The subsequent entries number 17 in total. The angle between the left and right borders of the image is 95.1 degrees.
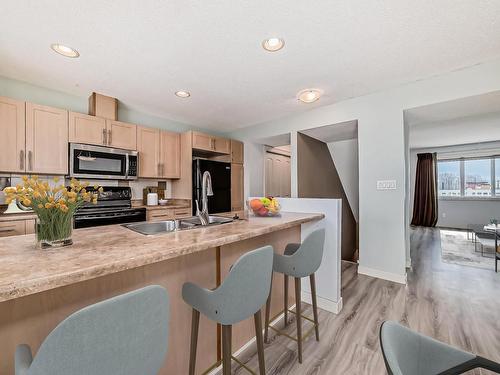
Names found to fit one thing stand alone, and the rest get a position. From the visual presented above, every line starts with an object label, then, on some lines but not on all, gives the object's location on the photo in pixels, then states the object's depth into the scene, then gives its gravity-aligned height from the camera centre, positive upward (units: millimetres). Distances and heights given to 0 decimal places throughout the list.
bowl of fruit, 1983 -159
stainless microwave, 2841 +366
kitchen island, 704 -387
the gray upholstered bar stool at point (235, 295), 982 -481
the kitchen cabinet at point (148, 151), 3486 +598
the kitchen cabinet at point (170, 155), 3770 +585
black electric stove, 2809 -282
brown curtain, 6641 -119
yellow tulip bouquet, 875 -57
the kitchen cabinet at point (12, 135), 2385 +587
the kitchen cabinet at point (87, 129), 2835 +782
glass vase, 926 -166
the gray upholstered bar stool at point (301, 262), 1489 -490
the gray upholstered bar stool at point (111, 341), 509 -377
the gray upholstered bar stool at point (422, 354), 657 -516
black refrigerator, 3832 +115
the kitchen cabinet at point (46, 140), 2549 +584
